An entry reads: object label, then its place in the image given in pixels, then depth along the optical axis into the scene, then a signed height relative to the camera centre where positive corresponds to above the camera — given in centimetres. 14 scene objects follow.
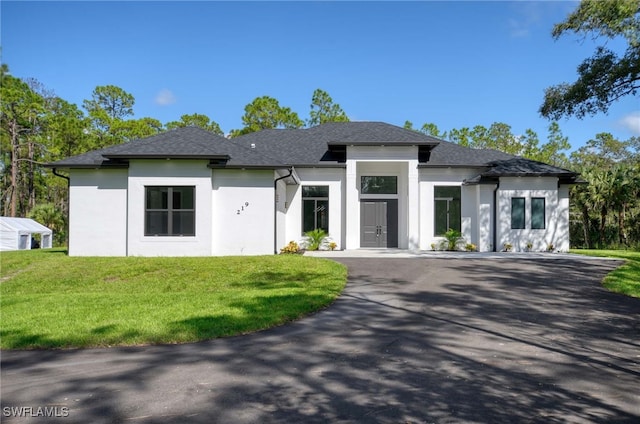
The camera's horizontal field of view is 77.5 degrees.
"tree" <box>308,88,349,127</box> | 3853 +1086
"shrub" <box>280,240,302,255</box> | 1575 -110
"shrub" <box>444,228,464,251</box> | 1792 -76
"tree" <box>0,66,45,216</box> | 3023 +764
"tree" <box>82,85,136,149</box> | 3431 +1106
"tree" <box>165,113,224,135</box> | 3816 +961
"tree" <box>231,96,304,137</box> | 3503 +939
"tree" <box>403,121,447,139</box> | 4097 +967
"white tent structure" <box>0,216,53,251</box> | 2250 -69
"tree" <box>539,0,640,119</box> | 1267 +540
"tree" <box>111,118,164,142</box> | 3419 +794
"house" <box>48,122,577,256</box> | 1452 +115
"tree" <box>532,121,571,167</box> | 3786 +729
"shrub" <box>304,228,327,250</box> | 1783 -74
